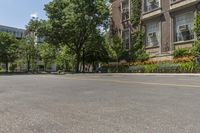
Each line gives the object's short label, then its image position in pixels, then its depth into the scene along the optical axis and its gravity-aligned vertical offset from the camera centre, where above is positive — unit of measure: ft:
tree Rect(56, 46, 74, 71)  110.97 +4.53
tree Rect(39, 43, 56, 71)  110.22 +10.05
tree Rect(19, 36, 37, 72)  108.14 +12.91
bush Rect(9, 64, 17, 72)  132.88 -0.26
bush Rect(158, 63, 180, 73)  42.57 -0.50
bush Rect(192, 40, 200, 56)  41.76 +4.82
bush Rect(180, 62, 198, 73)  39.72 -0.21
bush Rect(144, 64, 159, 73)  46.23 -0.52
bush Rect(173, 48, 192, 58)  47.13 +4.37
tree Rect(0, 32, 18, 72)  100.57 +12.70
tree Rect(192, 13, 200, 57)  41.98 +6.90
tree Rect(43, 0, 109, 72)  65.89 +20.47
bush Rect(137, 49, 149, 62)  56.98 +4.10
